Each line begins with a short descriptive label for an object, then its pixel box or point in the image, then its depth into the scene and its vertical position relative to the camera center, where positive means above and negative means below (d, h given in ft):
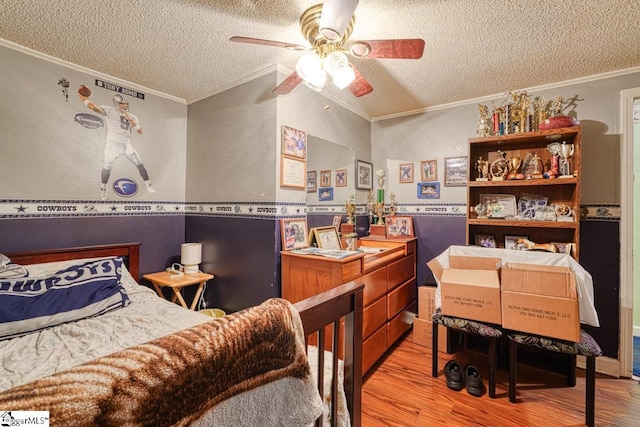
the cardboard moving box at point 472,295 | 6.24 -1.86
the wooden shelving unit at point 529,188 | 7.12 +0.79
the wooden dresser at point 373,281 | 6.52 -1.80
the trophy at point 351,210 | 9.80 +0.10
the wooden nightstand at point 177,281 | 7.75 -1.98
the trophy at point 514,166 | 7.97 +1.40
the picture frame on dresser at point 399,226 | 10.28 -0.47
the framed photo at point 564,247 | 7.23 -0.86
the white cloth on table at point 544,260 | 6.01 -1.18
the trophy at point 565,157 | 7.30 +1.54
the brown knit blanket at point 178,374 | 1.53 -1.10
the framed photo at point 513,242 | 7.93 -0.80
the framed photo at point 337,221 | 9.12 -0.28
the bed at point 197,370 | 1.62 -1.31
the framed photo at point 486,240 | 8.40 -0.80
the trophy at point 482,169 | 8.43 +1.38
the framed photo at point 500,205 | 8.25 +0.28
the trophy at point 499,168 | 8.16 +1.40
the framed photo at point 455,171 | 9.40 +1.46
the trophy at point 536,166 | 7.75 +1.38
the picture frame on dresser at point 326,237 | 7.86 -0.71
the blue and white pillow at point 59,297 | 5.02 -1.76
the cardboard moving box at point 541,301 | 5.56 -1.79
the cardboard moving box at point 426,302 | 8.61 -2.74
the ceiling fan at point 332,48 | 3.92 +2.65
